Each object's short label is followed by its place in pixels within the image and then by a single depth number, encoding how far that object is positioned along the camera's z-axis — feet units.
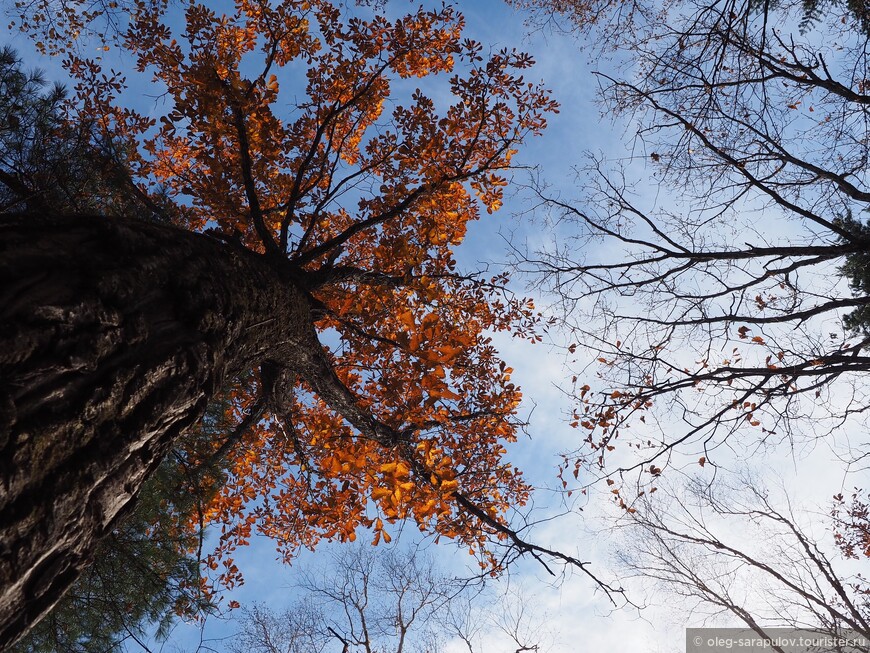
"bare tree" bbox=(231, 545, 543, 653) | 37.04
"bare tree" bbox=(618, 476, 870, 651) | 25.79
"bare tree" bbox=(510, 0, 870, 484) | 14.44
